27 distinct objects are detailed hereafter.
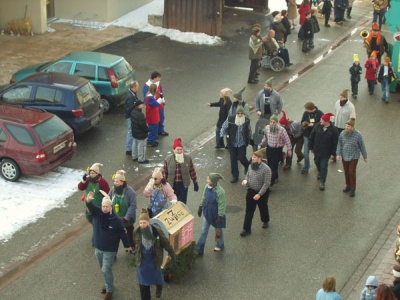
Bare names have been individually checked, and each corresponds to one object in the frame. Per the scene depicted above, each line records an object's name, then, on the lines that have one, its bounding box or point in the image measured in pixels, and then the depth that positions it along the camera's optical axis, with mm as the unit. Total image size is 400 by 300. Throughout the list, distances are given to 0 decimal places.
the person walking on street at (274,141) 15859
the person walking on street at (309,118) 16688
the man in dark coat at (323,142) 15914
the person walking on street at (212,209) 13141
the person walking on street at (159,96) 18397
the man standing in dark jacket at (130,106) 17406
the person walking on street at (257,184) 13891
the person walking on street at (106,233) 11766
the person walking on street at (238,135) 16172
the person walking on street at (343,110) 17359
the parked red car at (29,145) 15977
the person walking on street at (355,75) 21500
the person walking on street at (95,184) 13477
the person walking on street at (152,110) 17922
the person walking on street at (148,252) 11469
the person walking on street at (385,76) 21634
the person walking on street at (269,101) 17672
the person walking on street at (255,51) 22938
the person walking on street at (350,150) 15672
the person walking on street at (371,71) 22092
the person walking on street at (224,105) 17625
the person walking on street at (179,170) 14031
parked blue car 18234
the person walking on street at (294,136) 17047
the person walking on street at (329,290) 10641
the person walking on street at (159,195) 13109
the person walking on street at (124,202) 12938
